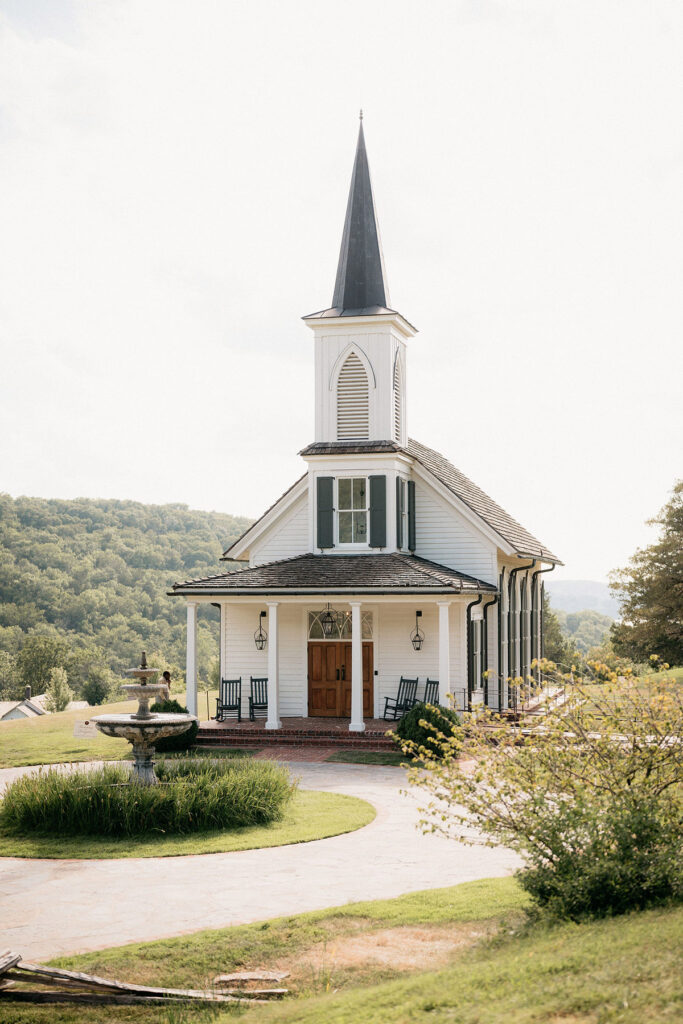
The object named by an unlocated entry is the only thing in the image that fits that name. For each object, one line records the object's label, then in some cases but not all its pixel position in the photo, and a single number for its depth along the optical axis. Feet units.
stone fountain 51.37
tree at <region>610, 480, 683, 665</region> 129.08
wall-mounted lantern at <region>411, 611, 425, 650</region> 83.46
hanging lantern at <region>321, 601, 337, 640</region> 86.17
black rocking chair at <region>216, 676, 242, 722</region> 84.48
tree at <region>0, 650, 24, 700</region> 262.47
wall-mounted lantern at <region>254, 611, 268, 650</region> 88.22
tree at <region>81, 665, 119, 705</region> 212.43
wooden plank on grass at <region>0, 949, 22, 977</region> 23.90
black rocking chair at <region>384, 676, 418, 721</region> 80.79
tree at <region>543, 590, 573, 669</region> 158.92
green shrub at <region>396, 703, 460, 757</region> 67.87
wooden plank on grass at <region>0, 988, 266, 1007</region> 24.12
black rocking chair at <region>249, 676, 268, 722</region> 85.61
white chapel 82.79
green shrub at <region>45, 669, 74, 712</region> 202.08
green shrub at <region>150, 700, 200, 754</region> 74.33
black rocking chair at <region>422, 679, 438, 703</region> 81.87
